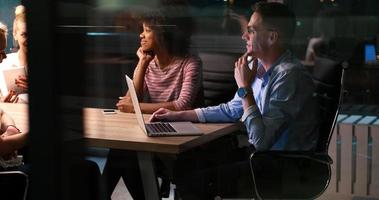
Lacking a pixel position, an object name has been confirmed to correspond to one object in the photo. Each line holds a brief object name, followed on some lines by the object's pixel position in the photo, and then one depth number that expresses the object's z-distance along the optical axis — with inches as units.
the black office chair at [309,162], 88.4
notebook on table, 87.9
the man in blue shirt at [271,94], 88.3
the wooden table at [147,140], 82.7
